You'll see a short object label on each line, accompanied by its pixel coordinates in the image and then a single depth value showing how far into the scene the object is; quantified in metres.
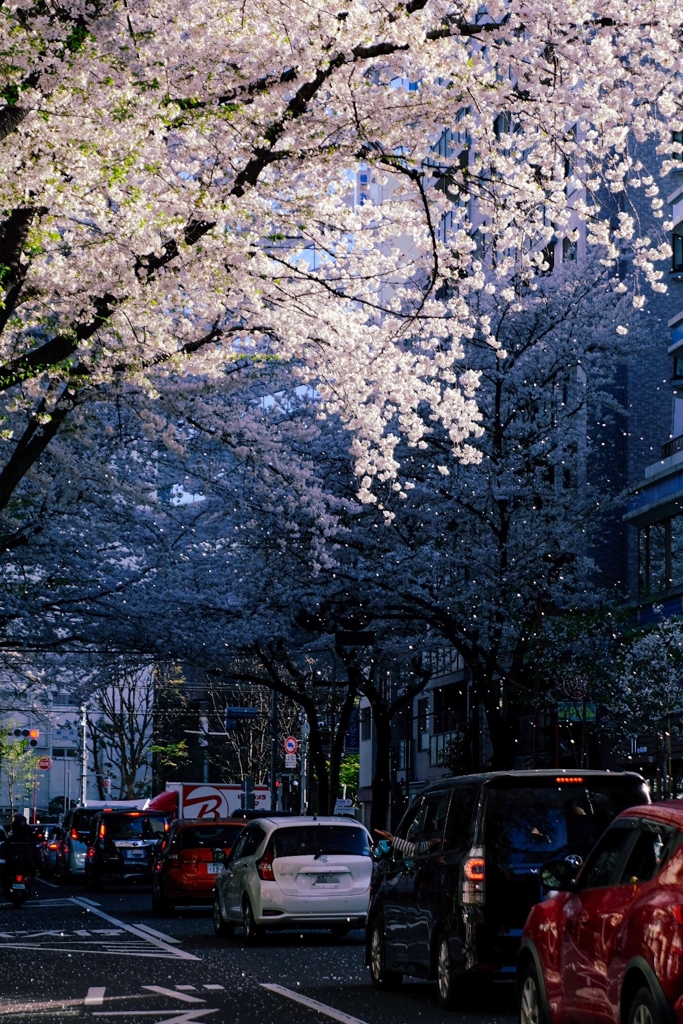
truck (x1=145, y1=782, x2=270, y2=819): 44.34
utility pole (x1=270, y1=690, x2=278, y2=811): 58.60
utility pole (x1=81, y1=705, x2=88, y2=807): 83.00
